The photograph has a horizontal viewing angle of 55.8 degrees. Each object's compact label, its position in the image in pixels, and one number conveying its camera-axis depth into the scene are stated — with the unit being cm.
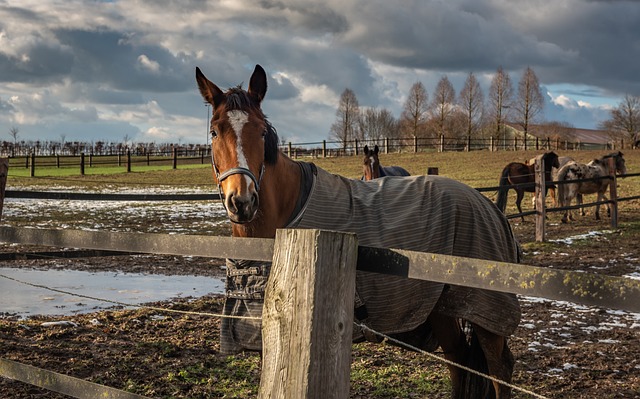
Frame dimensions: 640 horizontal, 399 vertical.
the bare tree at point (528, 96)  5391
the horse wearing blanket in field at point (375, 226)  313
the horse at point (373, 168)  1267
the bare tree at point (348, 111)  7025
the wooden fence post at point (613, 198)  1459
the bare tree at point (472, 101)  5500
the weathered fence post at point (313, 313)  196
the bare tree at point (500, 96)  5394
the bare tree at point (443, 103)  5539
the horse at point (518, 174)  1614
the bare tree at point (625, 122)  5639
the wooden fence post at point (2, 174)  543
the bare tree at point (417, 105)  5672
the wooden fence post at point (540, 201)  1227
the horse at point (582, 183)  1577
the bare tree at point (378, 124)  8746
